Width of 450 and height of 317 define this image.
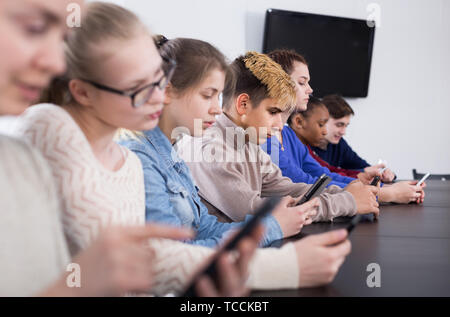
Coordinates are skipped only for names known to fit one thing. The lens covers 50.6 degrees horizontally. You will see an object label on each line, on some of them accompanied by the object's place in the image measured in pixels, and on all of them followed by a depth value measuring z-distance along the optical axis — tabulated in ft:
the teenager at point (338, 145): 10.44
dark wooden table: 2.38
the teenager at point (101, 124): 2.20
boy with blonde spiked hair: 4.39
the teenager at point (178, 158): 3.29
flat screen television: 13.76
